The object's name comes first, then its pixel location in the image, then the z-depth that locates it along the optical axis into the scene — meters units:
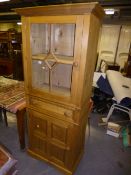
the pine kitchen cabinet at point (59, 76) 1.25
